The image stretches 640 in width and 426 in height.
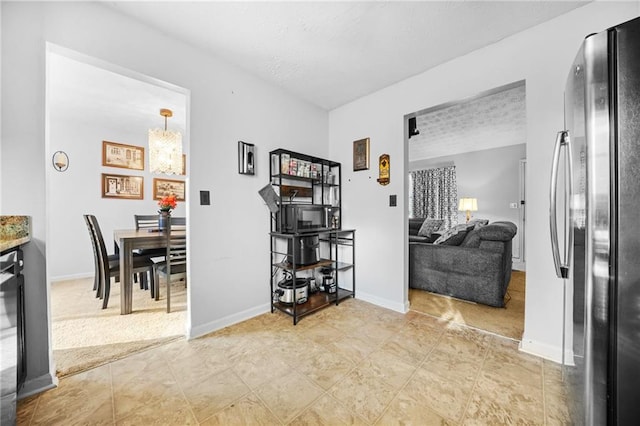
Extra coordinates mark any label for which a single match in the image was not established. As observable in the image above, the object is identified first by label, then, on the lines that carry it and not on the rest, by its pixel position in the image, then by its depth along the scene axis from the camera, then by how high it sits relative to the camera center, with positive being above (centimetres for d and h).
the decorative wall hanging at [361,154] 268 +65
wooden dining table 232 -44
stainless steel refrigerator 66 -5
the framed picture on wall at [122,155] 367 +91
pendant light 279 +73
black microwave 225 -5
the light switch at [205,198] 197 +12
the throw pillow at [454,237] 291 -31
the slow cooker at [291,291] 233 -76
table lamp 492 +15
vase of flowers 293 +7
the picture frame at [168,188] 416 +45
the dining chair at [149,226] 280 -18
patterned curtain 571 +42
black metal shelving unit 233 -19
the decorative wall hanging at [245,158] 220 +50
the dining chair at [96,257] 250 -45
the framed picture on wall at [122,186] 368 +43
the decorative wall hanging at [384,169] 250 +44
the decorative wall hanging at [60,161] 332 +74
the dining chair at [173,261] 233 -48
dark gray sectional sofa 250 -61
